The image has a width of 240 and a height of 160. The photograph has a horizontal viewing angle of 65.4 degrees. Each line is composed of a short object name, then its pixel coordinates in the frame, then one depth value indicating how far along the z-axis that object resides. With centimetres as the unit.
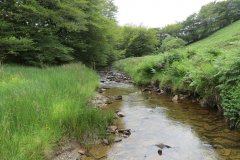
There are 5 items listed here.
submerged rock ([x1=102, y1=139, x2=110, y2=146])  424
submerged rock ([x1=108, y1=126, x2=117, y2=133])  474
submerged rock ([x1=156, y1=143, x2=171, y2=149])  412
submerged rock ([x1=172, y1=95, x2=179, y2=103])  747
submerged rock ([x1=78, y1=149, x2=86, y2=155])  382
